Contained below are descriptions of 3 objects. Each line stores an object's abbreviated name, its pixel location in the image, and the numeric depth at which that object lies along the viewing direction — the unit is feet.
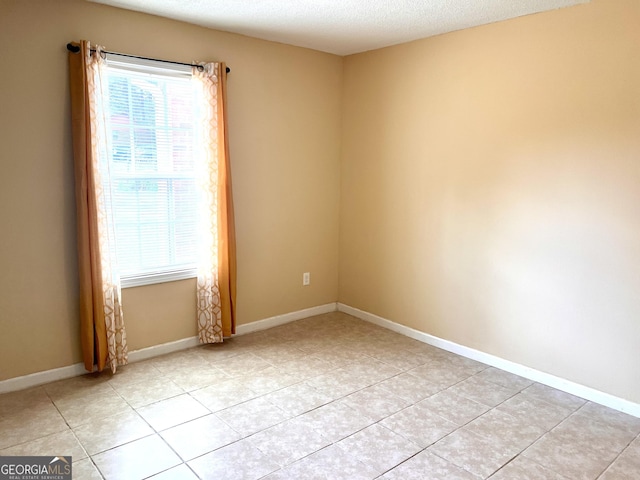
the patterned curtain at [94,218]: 9.32
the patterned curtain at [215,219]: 11.05
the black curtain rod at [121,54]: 9.22
